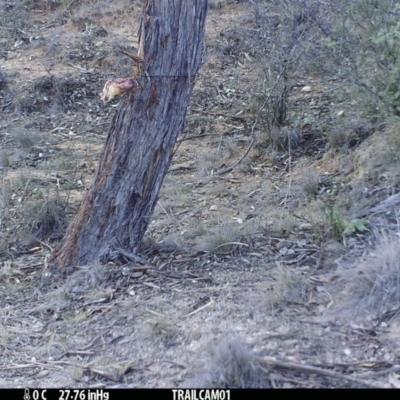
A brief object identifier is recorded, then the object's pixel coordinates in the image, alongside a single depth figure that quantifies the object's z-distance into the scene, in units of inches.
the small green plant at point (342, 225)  224.8
